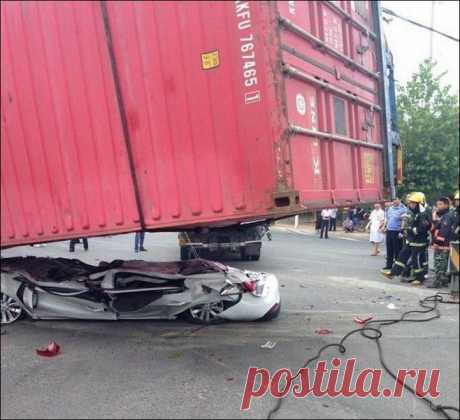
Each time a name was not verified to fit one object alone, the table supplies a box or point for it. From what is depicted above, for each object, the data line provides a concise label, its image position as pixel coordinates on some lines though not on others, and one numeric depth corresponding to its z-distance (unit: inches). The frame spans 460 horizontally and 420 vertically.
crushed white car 186.4
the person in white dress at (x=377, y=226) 416.5
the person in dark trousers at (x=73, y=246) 429.9
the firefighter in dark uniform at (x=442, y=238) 277.3
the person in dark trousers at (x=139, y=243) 436.1
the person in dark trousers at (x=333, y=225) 729.8
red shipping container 130.3
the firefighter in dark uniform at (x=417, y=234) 291.0
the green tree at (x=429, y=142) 702.5
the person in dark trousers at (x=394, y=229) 326.6
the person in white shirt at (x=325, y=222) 638.5
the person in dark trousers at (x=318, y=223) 657.4
